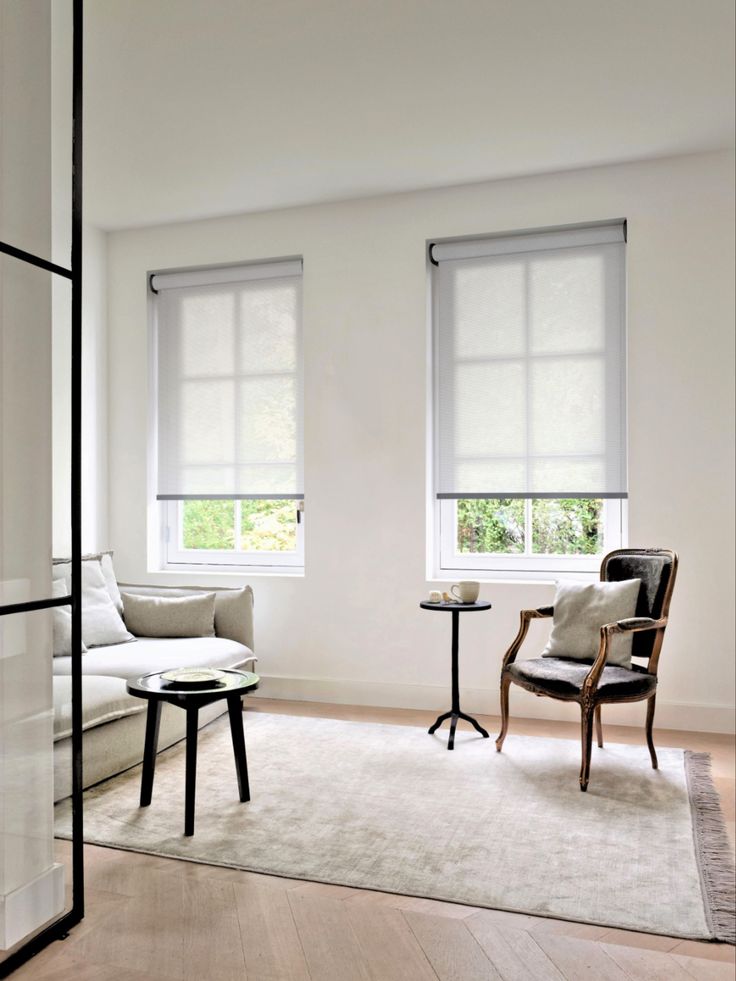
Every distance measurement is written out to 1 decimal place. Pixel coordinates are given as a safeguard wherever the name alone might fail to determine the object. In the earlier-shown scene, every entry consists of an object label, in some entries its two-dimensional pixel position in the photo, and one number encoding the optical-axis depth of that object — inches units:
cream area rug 101.4
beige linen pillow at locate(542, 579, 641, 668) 151.3
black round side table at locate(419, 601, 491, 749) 164.4
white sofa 96.2
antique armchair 138.6
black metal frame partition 95.4
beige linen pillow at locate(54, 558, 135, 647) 176.2
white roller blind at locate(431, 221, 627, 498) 185.8
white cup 170.7
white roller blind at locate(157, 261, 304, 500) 210.8
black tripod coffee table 118.8
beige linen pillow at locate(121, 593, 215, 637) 188.2
